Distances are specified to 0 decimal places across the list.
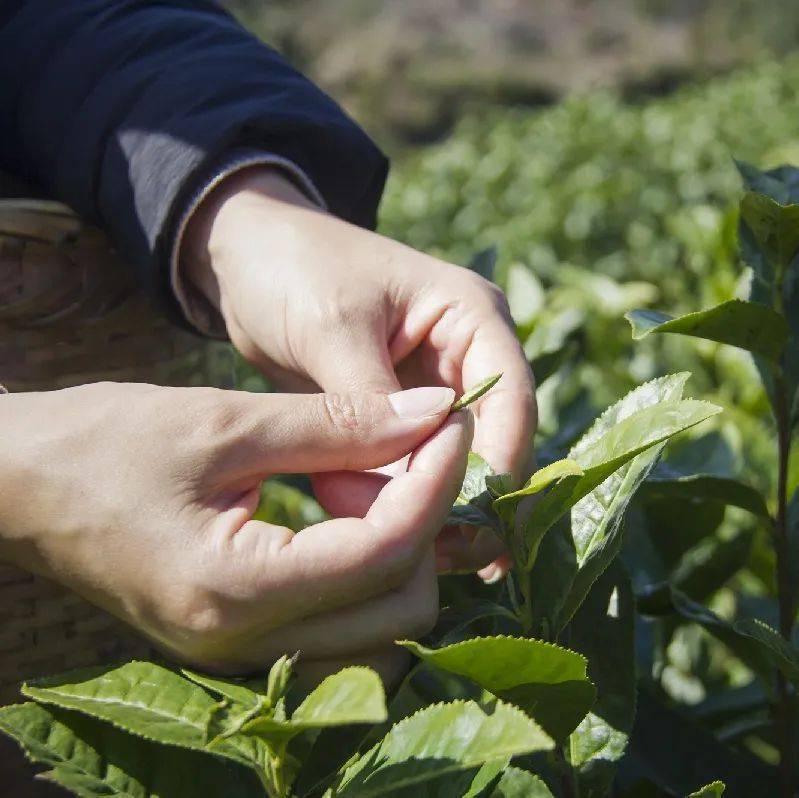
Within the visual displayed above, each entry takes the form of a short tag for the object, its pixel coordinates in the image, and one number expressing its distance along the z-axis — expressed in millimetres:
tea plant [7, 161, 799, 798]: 425
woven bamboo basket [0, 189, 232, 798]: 566
